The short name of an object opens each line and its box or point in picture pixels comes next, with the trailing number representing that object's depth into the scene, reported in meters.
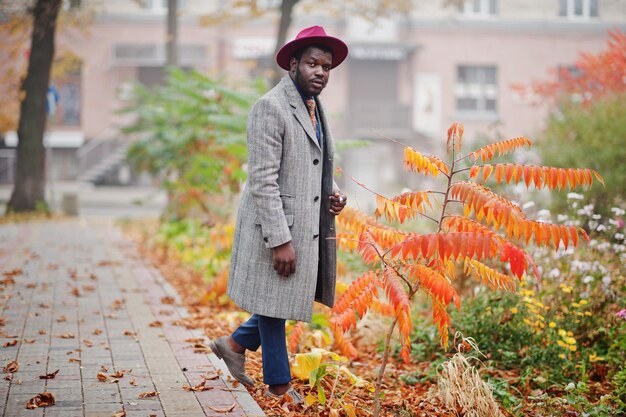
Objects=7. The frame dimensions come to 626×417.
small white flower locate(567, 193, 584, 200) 6.22
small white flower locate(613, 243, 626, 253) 6.17
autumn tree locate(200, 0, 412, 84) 14.20
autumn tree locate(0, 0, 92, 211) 17.76
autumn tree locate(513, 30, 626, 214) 11.77
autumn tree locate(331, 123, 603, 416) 3.58
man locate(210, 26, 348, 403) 4.12
